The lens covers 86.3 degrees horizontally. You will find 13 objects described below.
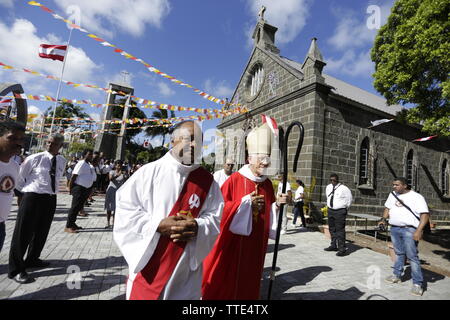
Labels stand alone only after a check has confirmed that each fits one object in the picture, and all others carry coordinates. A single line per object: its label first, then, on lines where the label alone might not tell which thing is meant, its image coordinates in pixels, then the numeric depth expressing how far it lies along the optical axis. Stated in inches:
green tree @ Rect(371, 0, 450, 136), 240.5
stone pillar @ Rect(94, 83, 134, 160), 1064.8
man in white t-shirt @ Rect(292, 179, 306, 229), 356.2
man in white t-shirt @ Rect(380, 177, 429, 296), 167.9
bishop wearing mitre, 109.9
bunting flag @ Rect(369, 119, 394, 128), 444.6
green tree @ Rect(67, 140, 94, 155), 1386.9
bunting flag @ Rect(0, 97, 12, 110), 413.8
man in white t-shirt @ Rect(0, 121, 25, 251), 111.0
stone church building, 418.5
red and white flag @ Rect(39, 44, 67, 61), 414.6
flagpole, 420.4
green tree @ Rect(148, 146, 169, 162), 1593.3
